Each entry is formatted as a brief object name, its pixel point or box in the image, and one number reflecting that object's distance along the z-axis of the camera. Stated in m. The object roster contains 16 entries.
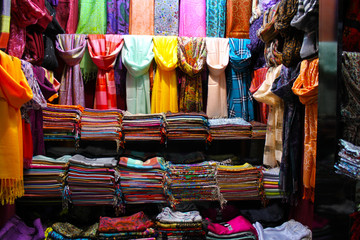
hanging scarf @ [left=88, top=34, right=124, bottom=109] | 2.34
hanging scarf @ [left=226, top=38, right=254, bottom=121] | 2.46
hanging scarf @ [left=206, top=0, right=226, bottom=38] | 2.67
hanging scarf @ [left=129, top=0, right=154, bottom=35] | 2.62
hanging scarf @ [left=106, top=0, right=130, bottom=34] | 2.60
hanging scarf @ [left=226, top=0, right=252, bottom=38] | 2.63
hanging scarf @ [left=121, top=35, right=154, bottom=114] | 2.35
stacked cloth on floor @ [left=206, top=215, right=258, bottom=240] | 1.90
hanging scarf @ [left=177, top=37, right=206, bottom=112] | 2.35
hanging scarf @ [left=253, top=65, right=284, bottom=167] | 1.99
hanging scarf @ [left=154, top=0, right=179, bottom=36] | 2.63
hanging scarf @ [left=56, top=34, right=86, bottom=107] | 2.34
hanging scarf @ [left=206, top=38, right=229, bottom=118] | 2.42
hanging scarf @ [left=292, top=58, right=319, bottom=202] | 1.56
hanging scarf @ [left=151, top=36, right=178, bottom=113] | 2.39
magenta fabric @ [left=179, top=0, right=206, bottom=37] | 2.65
